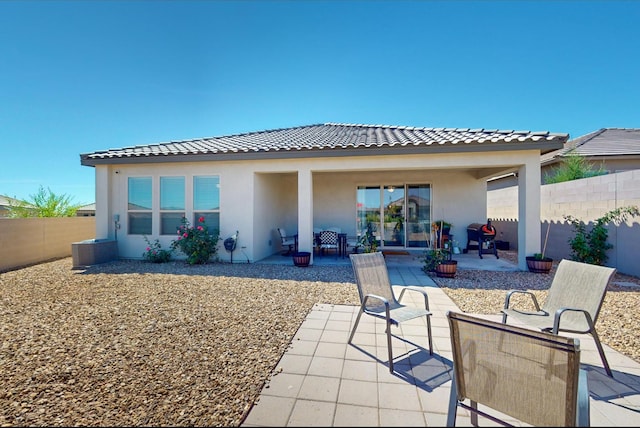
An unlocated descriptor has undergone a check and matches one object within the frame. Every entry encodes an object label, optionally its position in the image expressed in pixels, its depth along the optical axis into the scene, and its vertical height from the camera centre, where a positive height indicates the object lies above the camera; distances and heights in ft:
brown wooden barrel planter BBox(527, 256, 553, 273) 21.67 -4.31
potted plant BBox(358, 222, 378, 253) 24.75 -2.89
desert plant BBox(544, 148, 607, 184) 29.48 +5.00
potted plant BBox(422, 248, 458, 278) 20.86 -4.09
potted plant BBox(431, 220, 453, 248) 30.85 -1.99
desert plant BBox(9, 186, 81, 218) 35.60 +1.38
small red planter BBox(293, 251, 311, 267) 24.56 -4.22
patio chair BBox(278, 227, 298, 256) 30.76 -3.16
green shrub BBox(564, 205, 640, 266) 22.43 -2.58
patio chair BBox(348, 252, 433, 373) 9.79 -3.31
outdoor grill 29.25 -2.67
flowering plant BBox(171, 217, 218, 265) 25.40 -2.76
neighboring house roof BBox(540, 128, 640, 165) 37.52 +11.31
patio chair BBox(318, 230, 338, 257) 28.04 -2.68
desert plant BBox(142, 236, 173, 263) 27.02 -4.01
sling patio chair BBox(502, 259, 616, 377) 8.65 -3.24
